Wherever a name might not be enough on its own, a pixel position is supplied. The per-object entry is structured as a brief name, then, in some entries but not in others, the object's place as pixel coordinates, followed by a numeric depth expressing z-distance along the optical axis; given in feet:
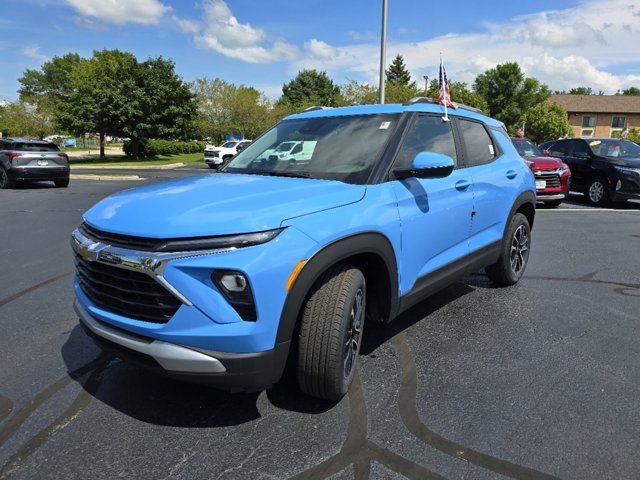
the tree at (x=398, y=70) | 286.87
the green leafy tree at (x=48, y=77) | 314.14
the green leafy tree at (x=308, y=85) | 287.89
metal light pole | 51.44
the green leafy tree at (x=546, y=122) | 184.24
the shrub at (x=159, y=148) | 125.57
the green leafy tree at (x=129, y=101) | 107.55
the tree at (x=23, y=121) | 165.07
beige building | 220.64
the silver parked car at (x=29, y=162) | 47.91
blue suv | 7.39
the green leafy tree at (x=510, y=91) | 218.18
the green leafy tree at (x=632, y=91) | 371.15
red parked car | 37.17
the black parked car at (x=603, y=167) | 38.01
